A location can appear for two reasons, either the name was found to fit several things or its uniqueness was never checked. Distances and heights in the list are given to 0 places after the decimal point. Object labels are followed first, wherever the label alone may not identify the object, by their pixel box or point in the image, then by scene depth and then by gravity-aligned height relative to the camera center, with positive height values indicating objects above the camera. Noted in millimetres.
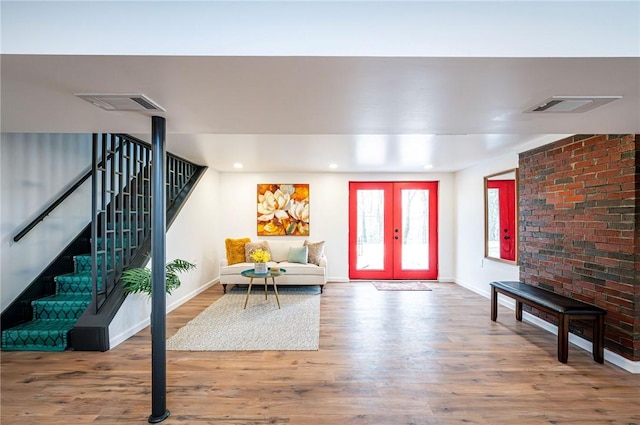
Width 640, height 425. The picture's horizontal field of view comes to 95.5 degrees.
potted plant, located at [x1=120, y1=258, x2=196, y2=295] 3104 -708
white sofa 5219 -1066
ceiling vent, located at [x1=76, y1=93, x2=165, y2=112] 1638 +676
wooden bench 2689 -943
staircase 2945 -756
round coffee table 4300 -886
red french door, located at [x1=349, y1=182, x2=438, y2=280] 6281 -333
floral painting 6215 +107
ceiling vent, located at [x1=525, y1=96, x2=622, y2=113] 1650 +660
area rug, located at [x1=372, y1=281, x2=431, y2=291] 5508 -1407
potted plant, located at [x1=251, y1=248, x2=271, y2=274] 4418 -710
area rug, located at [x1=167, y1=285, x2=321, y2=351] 3076 -1373
